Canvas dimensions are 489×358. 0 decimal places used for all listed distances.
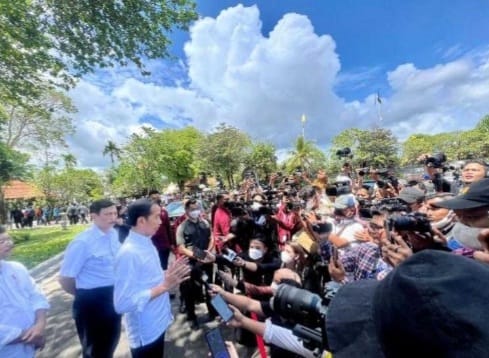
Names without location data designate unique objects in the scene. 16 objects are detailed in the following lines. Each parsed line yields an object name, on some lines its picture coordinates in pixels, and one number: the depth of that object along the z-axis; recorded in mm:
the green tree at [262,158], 42156
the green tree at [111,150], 44312
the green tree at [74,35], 5619
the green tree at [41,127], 19703
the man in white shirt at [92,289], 2658
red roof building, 38656
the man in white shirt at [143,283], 2025
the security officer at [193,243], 4188
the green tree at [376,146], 34494
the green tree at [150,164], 33281
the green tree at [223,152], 40000
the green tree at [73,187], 41312
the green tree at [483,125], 42594
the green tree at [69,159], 22425
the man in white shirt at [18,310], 2051
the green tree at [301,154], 38862
